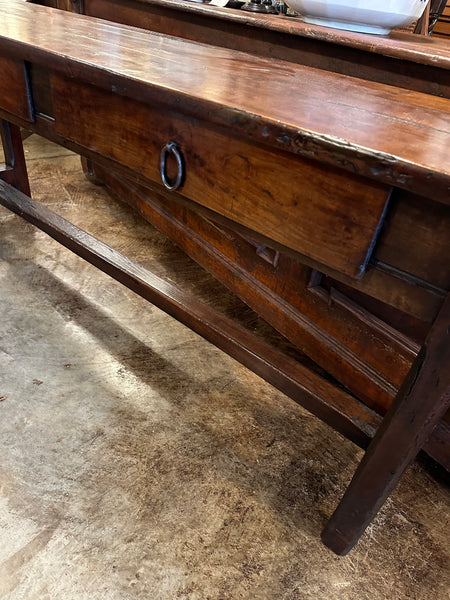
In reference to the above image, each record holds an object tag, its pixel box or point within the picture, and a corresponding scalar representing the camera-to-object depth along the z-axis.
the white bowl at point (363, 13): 1.17
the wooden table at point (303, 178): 0.59
